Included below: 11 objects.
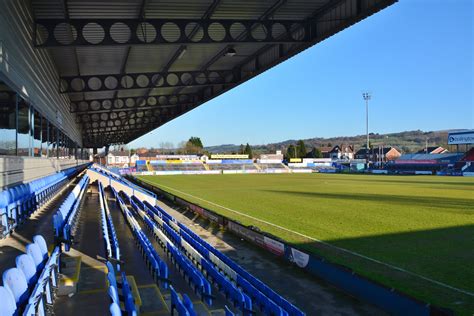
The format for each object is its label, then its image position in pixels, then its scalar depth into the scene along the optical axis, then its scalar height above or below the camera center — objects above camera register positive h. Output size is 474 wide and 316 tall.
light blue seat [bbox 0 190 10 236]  6.82 -1.06
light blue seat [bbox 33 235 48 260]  5.14 -1.25
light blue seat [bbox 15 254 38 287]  4.09 -1.26
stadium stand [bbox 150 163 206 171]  67.37 -2.63
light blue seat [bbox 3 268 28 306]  3.55 -1.25
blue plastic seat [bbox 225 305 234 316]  4.66 -1.98
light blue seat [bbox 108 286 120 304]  3.93 -1.49
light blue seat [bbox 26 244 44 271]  4.63 -1.26
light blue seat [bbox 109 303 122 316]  3.45 -1.43
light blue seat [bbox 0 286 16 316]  3.05 -1.23
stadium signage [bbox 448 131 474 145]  55.66 +1.70
